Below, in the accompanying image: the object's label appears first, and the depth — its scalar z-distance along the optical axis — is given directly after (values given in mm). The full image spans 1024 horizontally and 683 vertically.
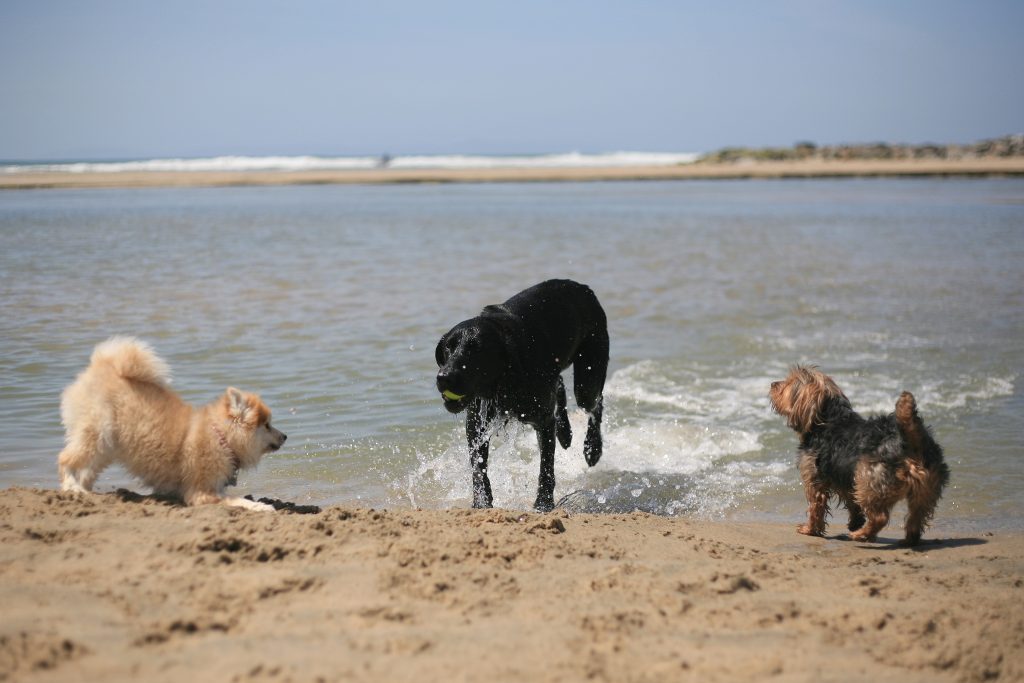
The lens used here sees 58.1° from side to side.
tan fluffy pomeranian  5113
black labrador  5945
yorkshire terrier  5340
